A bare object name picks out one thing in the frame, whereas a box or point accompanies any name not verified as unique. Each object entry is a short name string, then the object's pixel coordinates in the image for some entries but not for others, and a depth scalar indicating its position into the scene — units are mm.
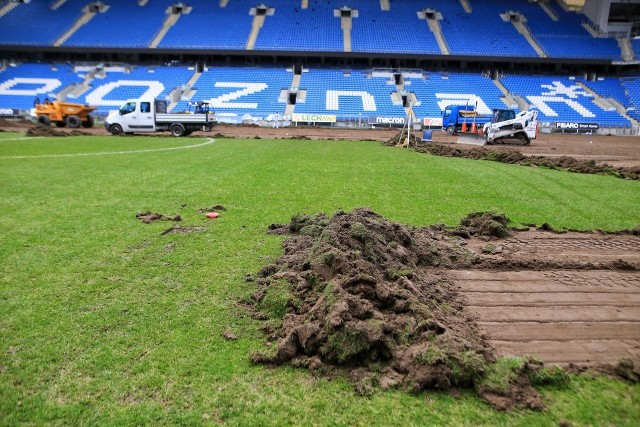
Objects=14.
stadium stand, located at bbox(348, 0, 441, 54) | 40156
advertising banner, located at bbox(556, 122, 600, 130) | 33269
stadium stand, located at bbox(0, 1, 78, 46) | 39656
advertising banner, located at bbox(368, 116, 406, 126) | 33656
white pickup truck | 22078
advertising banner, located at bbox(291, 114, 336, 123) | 33781
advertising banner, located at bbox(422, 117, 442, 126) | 33000
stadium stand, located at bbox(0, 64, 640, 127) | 35000
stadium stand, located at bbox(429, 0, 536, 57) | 39875
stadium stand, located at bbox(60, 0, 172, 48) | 40062
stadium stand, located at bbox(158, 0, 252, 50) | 40250
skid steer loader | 22547
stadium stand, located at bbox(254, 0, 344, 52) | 40312
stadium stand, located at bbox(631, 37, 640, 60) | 38634
